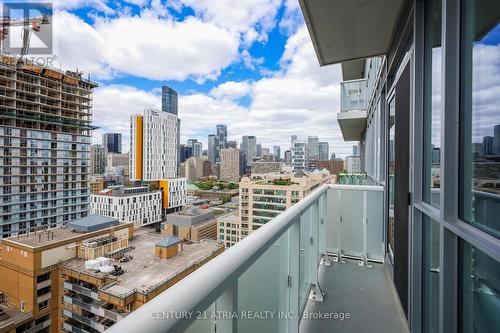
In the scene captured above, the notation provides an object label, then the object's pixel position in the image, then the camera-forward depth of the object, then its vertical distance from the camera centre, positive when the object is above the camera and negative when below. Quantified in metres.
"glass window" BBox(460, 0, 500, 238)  0.76 +0.18
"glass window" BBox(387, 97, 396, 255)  2.48 -0.04
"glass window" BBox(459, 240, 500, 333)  0.73 -0.44
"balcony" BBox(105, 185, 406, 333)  0.46 -0.57
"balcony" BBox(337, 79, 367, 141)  5.93 +1.63
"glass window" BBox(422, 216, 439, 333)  1.23 -0.63
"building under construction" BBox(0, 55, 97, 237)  21.53 +1.96
